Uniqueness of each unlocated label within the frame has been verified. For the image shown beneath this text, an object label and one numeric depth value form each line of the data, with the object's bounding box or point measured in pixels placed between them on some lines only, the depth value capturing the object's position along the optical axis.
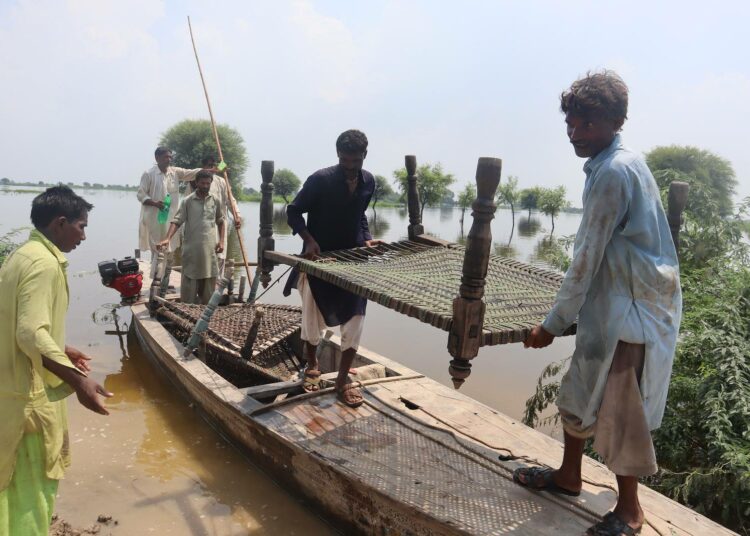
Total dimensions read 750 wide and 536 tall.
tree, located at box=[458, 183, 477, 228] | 44.91
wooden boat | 2.36
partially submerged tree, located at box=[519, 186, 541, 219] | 52.01
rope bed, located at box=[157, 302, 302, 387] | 4.68
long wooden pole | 6.62
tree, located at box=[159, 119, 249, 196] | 33.69
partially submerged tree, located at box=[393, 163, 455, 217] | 43.34
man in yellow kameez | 1.81
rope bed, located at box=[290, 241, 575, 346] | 2.29
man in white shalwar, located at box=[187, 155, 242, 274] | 6.36
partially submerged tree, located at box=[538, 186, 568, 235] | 41.72
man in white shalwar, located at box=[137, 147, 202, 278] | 7.37
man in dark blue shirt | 3.52
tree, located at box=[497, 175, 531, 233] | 45.41
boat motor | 6.35
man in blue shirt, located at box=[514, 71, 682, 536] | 1.91
